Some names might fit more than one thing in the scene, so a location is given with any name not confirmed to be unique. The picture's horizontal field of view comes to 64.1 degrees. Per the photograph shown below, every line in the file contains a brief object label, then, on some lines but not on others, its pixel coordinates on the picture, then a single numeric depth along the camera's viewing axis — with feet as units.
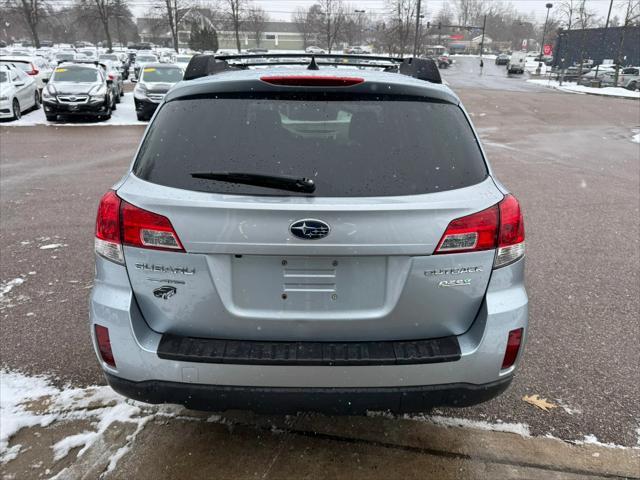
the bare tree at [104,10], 172.55
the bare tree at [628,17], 128.67
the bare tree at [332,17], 210.38
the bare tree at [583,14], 173.17
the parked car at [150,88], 55.47
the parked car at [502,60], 267.31
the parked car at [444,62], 225.93
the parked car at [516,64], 199.60
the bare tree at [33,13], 170.30
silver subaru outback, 6.89
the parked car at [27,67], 62.64
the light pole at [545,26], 195.93
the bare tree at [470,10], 433.89
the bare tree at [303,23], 277.68
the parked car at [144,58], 127.40
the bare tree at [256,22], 223.51
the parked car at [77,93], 52.42
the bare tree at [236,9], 184.59
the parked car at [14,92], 51.78
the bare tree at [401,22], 177.37
